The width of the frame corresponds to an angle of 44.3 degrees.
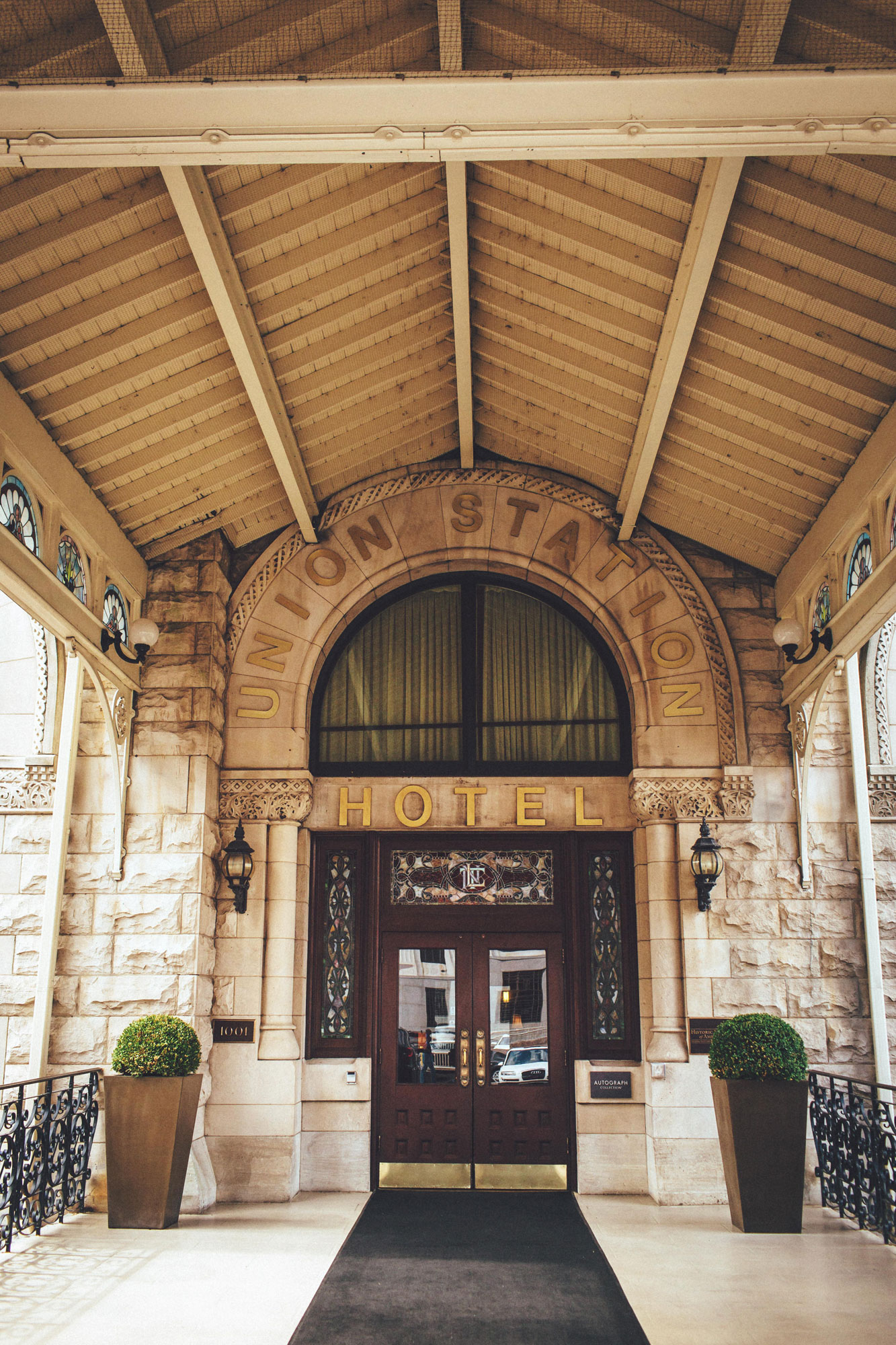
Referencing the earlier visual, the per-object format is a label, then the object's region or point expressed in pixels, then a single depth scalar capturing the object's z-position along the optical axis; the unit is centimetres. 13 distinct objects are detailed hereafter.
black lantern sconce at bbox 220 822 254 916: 892
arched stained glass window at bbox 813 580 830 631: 823
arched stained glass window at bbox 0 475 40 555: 680
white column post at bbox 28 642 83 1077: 816
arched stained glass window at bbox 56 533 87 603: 782
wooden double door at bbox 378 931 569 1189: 902
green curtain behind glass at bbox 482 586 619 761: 982
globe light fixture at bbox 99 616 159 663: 825
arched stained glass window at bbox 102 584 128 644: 864
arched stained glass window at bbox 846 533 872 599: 749
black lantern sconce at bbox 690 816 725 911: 866
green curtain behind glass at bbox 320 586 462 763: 988
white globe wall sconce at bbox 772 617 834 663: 789
